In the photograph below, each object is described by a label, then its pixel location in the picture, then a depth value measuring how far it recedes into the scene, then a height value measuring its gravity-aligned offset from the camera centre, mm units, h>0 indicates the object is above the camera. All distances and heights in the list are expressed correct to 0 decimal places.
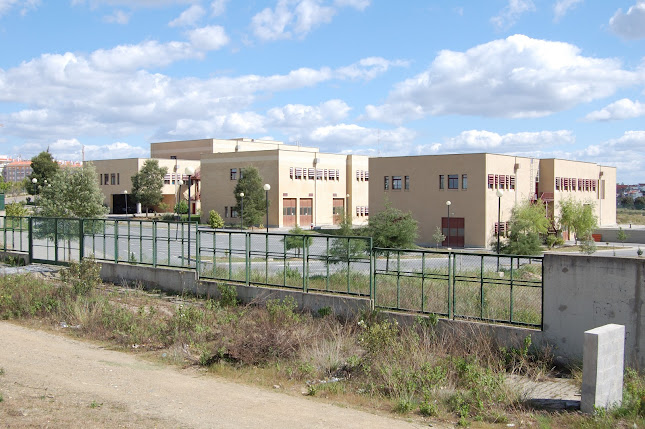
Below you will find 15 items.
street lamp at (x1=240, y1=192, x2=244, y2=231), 60006 +37
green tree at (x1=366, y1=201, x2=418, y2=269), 31961 -1227
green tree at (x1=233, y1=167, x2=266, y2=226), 65188 +1721
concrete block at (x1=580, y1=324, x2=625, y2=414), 9992 -2648
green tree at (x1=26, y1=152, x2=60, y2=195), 91188 +5935
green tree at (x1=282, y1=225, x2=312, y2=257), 18984 -1048
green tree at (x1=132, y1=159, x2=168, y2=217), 75562 +2850
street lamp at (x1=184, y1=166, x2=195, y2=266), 23300 +1380
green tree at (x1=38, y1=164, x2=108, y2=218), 41594 +828
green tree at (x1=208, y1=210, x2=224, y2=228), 62022 -1355
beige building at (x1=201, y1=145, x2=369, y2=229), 69875 +2818
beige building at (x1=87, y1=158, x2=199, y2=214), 80062 +3352
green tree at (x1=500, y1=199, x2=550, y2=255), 36469 -1460
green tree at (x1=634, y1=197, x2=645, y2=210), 143125 +972
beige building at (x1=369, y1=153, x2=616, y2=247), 51438 +1687
